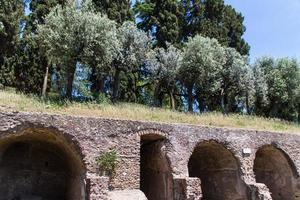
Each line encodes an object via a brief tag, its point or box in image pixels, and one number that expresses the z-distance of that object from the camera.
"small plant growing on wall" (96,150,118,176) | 14.70
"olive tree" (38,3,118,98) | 21.98
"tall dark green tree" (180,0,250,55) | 34.47
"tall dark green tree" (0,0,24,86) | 25.30
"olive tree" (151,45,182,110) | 29.14
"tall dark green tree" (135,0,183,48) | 31.28
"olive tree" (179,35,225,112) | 27.97
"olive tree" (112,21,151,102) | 26.53
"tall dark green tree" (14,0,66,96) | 27.20
